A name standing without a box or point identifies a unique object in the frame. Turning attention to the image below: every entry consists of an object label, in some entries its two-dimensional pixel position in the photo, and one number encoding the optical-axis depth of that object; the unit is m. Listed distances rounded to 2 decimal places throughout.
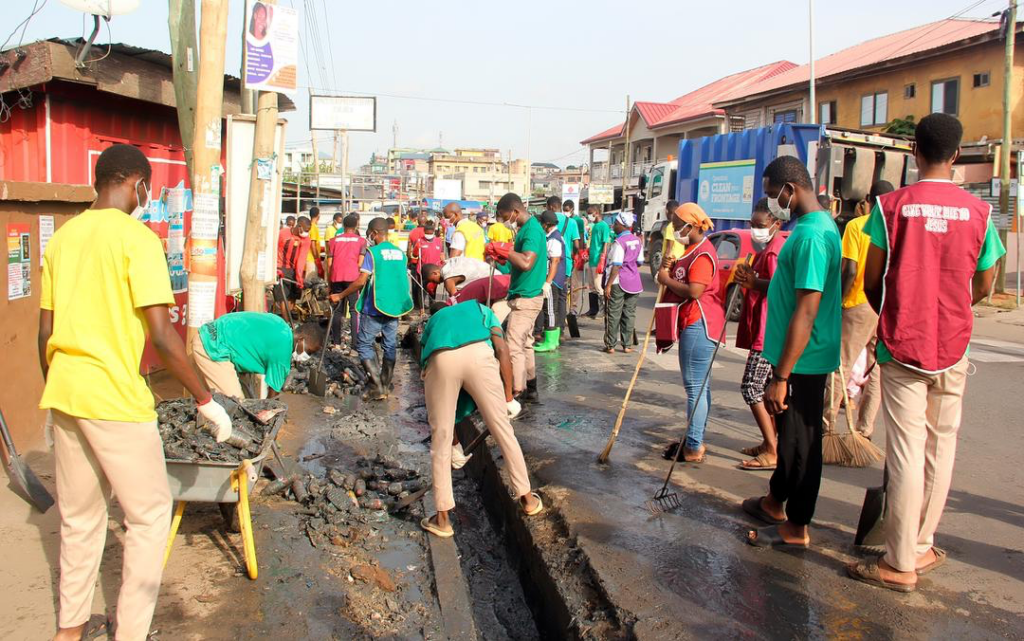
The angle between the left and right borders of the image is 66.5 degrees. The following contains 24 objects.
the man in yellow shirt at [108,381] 3.06
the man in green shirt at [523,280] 7.18
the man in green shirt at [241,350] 5.16
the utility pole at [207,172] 5.93
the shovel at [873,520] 3.97
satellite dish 5.98
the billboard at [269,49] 6.95
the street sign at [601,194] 32.81
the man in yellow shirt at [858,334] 5.59
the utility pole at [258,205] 7.14
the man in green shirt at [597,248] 12.41
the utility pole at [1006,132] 16.31
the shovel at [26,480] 4.14
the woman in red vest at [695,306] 5.48
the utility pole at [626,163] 41.13
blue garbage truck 15.44
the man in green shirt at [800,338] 3.79
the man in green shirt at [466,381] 4.66
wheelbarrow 3.88
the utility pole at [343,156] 22.59
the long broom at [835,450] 5.62
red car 13.65
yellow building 23.86
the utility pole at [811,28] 25.06
